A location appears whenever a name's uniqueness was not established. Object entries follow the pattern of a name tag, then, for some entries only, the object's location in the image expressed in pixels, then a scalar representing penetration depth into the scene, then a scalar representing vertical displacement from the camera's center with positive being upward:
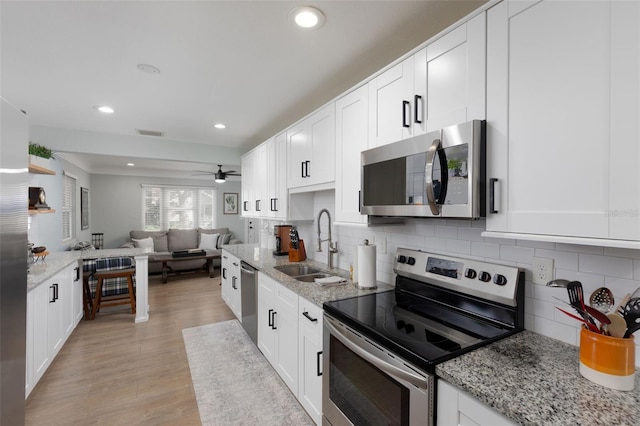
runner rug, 2.09 -1.45
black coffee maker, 3.56 -0.37
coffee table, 6.02 -1.04
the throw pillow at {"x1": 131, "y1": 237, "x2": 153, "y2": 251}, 6.74 -0.76
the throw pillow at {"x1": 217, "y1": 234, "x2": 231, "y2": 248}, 7.41 -0.75
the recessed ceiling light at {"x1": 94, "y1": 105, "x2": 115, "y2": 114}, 3.11 +1.07
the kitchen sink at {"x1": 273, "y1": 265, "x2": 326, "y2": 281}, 2.85 -0.59
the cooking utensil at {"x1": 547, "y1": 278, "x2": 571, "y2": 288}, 1.04 -0.26
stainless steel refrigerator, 1.04 -0.19
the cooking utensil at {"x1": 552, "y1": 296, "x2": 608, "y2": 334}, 0.95 -0.34
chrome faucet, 2.70 -0.36
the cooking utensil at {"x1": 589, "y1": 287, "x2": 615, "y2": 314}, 1.04 -0.32
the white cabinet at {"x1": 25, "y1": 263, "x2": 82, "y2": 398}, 2.26 -1.01
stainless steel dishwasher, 2.92 -0.92
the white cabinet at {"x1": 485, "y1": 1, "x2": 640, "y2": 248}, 0.86 +0.30
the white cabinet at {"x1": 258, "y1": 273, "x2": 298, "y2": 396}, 2.15 -0.95
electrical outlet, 1.30 -0.27
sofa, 6.63 -0.78
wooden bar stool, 3.92 -0.96
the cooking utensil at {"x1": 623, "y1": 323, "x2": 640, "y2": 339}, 0.93 -0.38
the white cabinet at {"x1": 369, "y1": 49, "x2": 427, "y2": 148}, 1.52 +0.60
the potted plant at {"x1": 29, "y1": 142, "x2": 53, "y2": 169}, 2.95 +0.60
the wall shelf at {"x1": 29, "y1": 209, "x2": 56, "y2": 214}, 2.83 -0.02
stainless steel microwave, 1.21 +0.17
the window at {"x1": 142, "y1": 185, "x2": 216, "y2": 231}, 7.56 +0.06
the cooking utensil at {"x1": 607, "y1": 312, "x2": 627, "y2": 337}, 0.94 -0.37
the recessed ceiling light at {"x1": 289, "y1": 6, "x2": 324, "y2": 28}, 1.65 +1.11
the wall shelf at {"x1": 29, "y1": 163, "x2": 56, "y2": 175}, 2.80 +0.39
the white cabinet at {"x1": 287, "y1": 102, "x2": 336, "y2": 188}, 2.33 +0.53
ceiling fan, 5.54 +0.63
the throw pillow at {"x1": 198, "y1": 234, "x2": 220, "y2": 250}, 7.38 -0.81
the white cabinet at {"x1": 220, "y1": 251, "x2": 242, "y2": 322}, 3.59 -0.96
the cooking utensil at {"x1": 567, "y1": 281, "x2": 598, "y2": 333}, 1.00 -0.31
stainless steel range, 1.17 -0.56
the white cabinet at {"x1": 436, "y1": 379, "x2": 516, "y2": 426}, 0.92 -0.66
